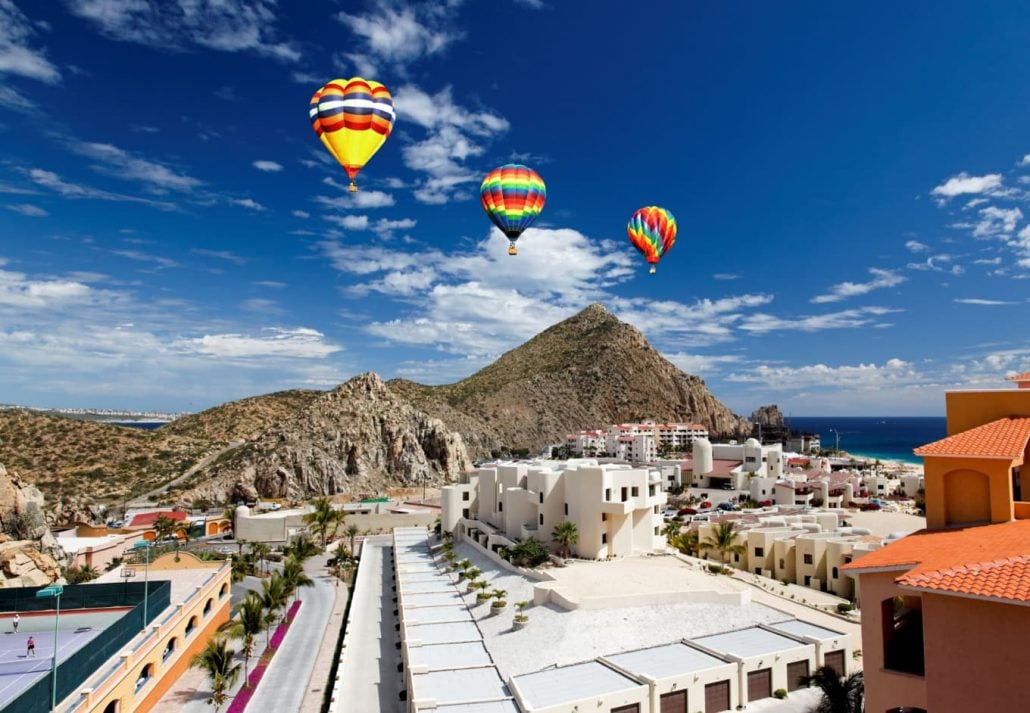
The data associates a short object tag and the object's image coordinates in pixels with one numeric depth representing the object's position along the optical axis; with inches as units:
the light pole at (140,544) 1960.6
